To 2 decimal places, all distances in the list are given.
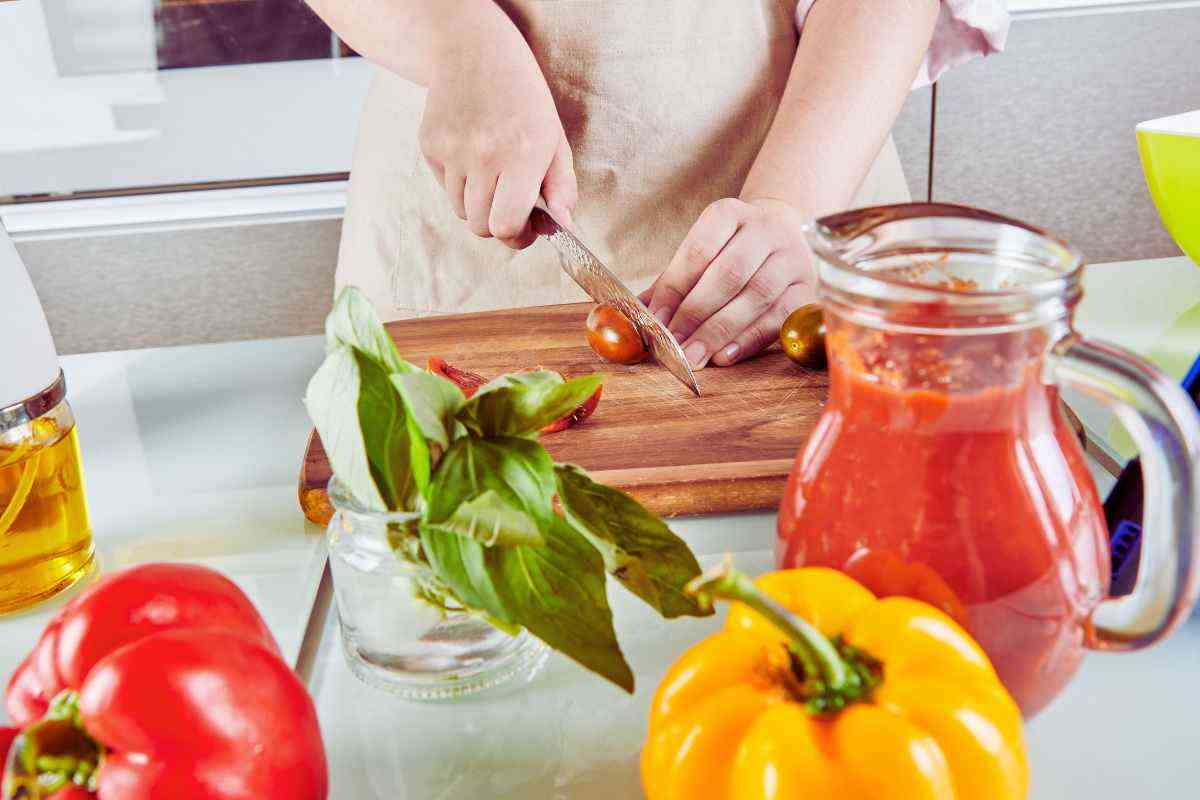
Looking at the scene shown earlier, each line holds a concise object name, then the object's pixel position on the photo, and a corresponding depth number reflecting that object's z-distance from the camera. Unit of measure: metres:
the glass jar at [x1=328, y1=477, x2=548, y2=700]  0.53
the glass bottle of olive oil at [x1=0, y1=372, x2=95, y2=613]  0.62
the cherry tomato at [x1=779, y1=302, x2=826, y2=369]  0.92
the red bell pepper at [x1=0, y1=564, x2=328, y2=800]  0.38
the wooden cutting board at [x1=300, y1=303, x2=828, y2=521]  0.75
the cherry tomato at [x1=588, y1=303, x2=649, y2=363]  0.96
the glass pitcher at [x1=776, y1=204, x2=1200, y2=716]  0.42
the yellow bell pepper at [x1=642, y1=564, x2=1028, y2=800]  0.37
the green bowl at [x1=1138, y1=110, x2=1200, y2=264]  1.00
